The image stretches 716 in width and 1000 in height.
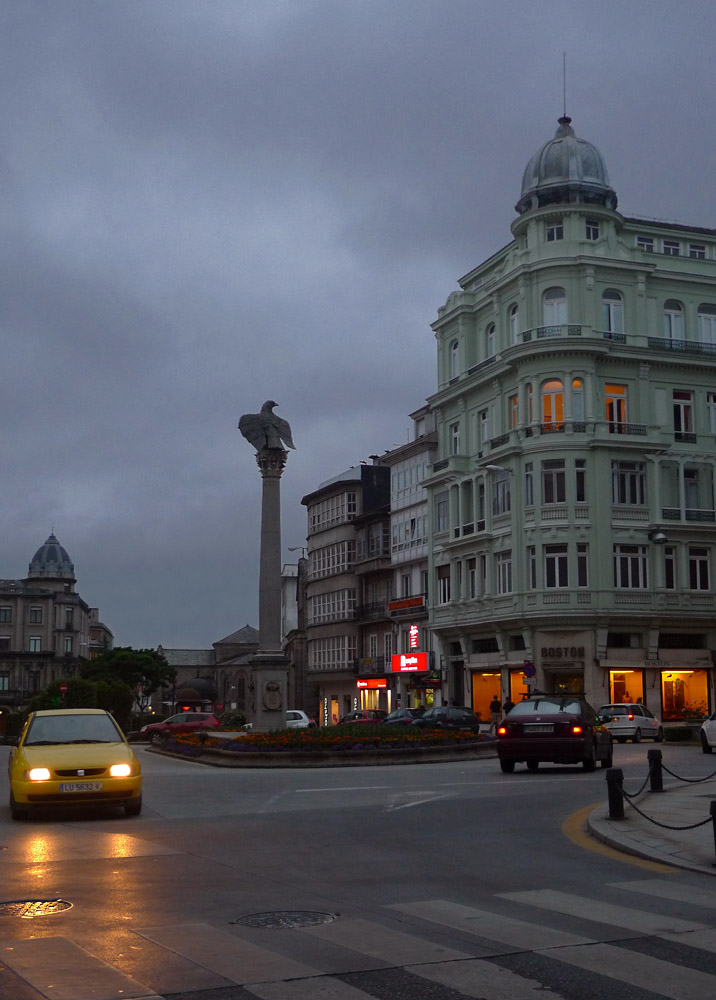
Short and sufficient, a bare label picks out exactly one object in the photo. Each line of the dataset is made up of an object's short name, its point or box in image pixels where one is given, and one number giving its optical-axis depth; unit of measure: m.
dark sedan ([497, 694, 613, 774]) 23.50
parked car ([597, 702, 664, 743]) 41.31
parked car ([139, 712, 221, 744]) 49.85
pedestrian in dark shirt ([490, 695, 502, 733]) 51.44
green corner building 55.12
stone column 39.66
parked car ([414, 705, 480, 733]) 46.12
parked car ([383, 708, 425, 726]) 51.00
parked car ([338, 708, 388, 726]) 57.41
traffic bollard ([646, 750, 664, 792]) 17.42
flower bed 29.58
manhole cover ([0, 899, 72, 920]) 8.76
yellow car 15.58
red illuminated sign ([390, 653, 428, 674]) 70.25
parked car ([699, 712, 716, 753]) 32.19
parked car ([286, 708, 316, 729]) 48.88
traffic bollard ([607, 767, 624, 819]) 14.44
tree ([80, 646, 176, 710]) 116.56
